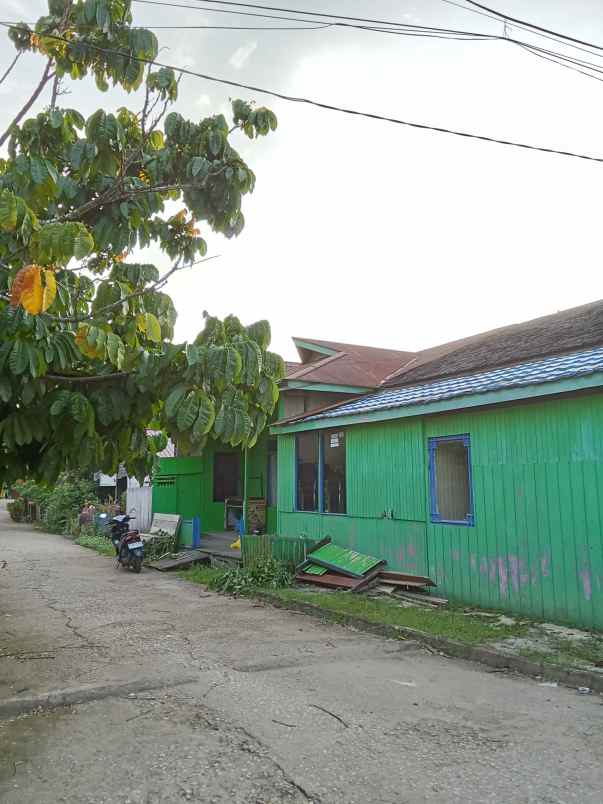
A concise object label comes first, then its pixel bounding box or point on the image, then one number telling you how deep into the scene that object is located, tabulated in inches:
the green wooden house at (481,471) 302.7
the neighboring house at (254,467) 585.3
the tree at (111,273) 151.8
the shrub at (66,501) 992.9
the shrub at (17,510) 1194.0
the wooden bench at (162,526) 625.6
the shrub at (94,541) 727.1
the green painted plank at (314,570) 438.0
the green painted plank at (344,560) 413.4
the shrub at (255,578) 430.3
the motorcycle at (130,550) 545.6
